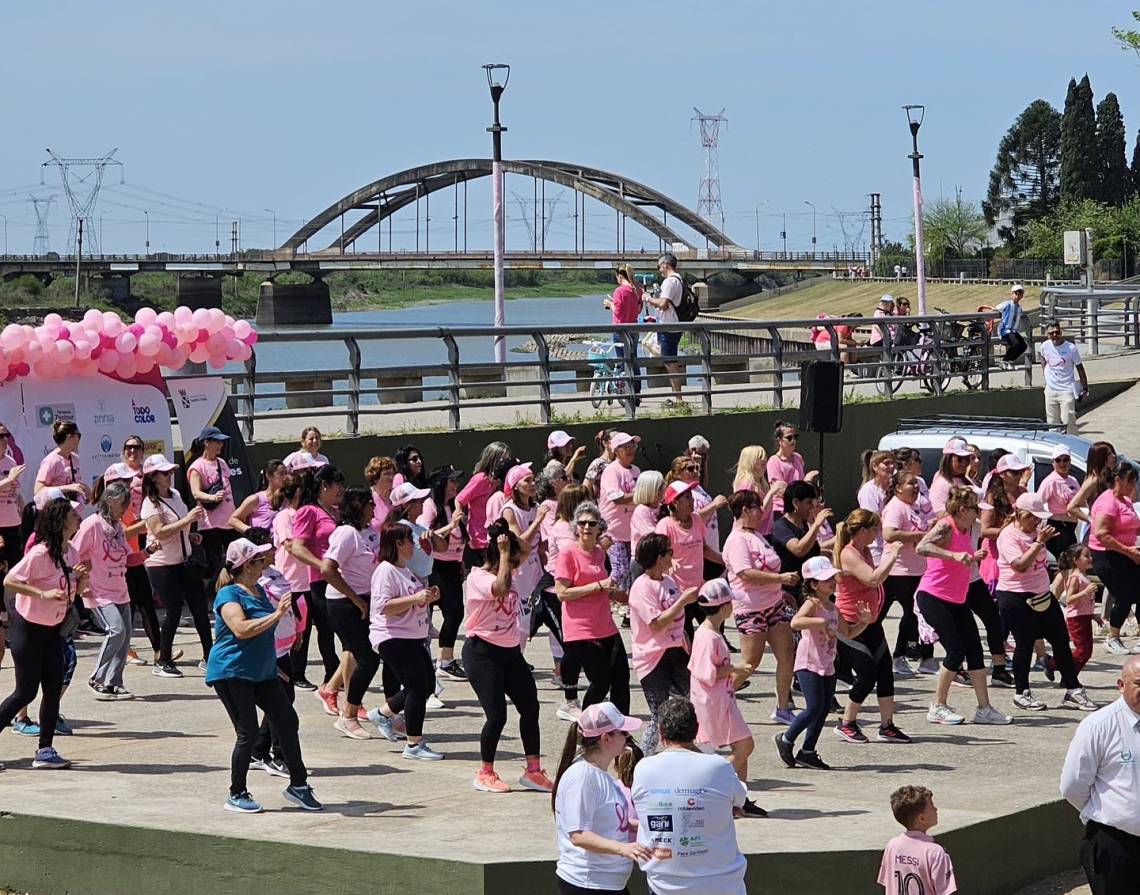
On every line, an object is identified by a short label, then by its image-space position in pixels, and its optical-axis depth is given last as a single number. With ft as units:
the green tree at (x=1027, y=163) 472.03
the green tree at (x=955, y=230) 420.36
